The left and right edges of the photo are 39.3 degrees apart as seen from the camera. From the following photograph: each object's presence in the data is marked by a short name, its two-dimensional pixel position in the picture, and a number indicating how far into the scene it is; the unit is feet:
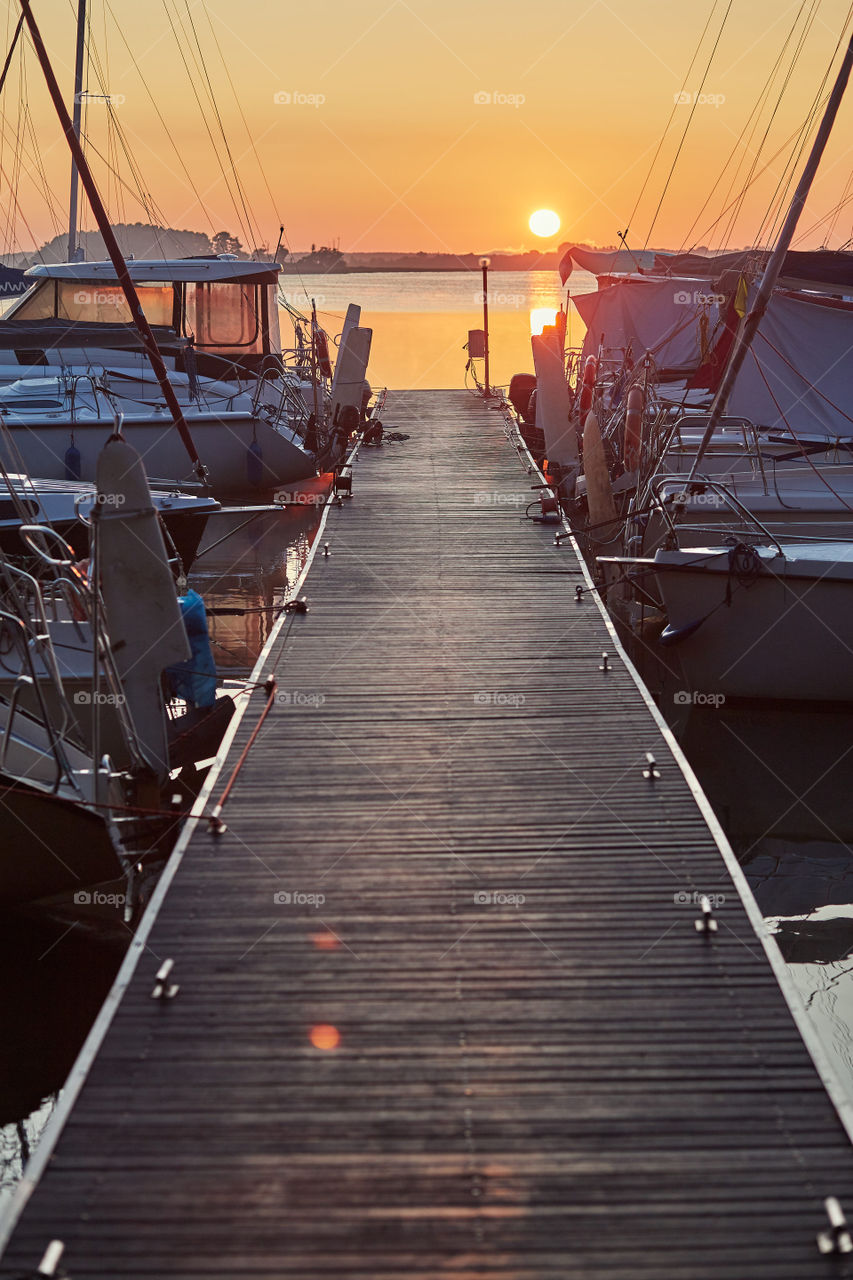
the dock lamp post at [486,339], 105.40
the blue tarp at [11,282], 91.15
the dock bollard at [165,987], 18.86
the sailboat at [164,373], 63.00
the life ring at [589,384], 80.74
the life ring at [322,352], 96.92
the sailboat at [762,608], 38.96
